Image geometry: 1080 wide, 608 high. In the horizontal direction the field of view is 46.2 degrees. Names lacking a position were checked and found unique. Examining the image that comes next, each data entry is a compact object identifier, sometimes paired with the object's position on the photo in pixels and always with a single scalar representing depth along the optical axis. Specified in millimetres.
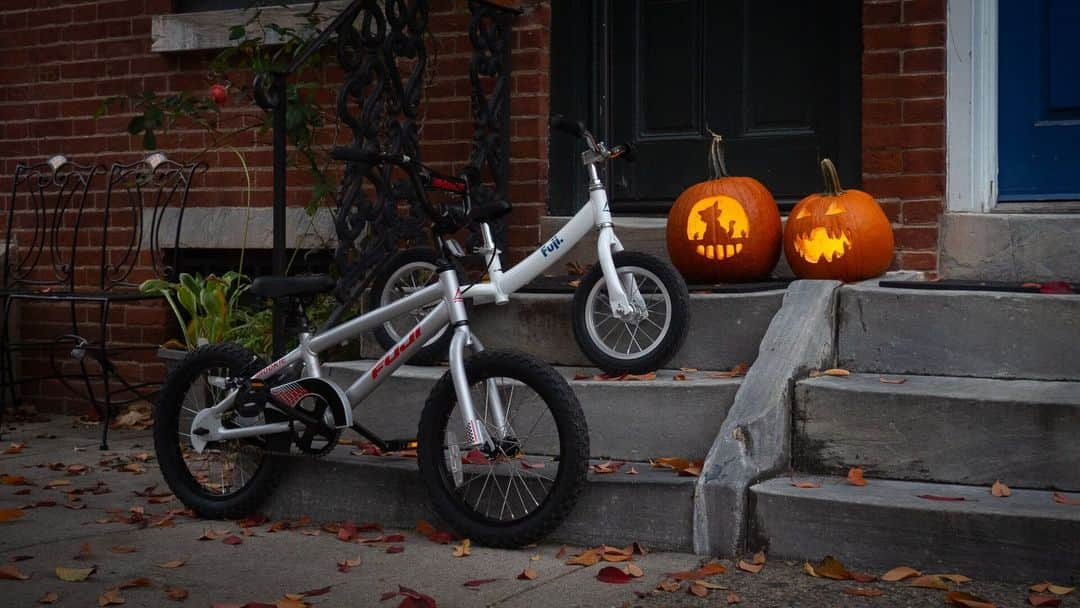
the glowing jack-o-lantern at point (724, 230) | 4824
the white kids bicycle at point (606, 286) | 4348
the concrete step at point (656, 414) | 4152
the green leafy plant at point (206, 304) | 6020
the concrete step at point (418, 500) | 3729
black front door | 5478
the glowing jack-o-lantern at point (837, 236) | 4633
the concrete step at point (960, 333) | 4148
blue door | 4973
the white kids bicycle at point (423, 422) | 3746
